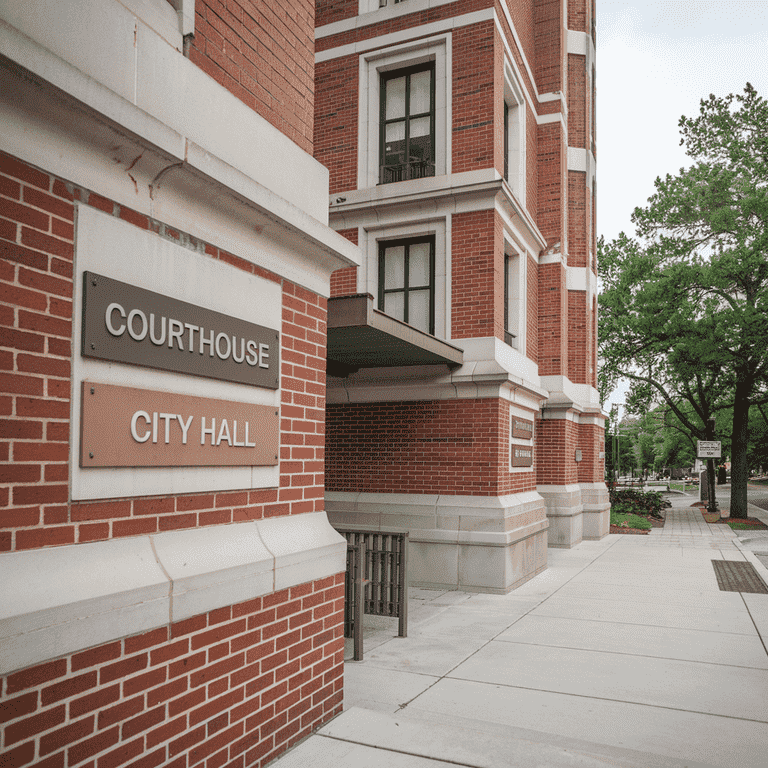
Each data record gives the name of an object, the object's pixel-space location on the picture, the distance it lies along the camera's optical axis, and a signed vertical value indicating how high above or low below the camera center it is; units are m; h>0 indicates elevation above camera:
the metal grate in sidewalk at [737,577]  10.80 -2.36
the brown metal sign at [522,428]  11.64 +0.16
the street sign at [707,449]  24.92 -0.34
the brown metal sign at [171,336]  3.06 +0.50
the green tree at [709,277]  22.84 +5.56
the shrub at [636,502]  25.14 -2.45
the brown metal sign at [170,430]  3.05 +0.01
